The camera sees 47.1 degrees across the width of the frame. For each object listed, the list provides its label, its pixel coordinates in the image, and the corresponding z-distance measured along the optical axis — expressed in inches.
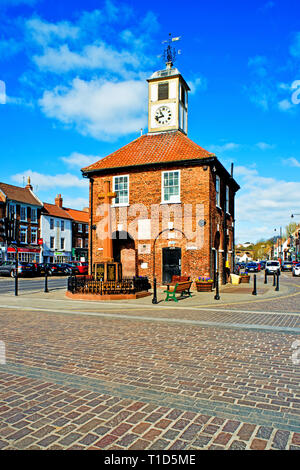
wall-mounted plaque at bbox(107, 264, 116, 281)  649.0
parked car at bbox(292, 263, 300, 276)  1475.1
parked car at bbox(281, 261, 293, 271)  2026.3
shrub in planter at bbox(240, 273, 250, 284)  1018.7
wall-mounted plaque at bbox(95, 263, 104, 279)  655.1
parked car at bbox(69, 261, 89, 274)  1582.2
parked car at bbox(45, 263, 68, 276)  1492.4
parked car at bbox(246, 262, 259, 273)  2117.4
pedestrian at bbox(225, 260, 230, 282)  997.0
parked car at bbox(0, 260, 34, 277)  1339.8
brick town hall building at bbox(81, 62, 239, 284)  789.9
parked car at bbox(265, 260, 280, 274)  1658.1
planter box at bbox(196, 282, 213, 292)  734.5
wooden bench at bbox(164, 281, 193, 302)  574.2
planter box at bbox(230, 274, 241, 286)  979.5
